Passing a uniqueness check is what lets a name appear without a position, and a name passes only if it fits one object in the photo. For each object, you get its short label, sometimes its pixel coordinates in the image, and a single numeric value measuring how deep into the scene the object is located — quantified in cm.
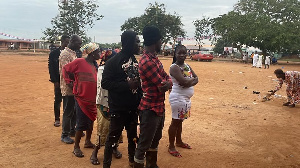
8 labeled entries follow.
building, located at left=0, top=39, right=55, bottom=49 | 5863
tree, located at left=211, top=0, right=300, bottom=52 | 3196
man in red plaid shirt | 293
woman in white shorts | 379
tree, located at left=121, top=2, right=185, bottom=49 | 4709
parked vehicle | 3441
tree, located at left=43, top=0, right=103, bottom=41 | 3909
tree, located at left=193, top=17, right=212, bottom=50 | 6016
